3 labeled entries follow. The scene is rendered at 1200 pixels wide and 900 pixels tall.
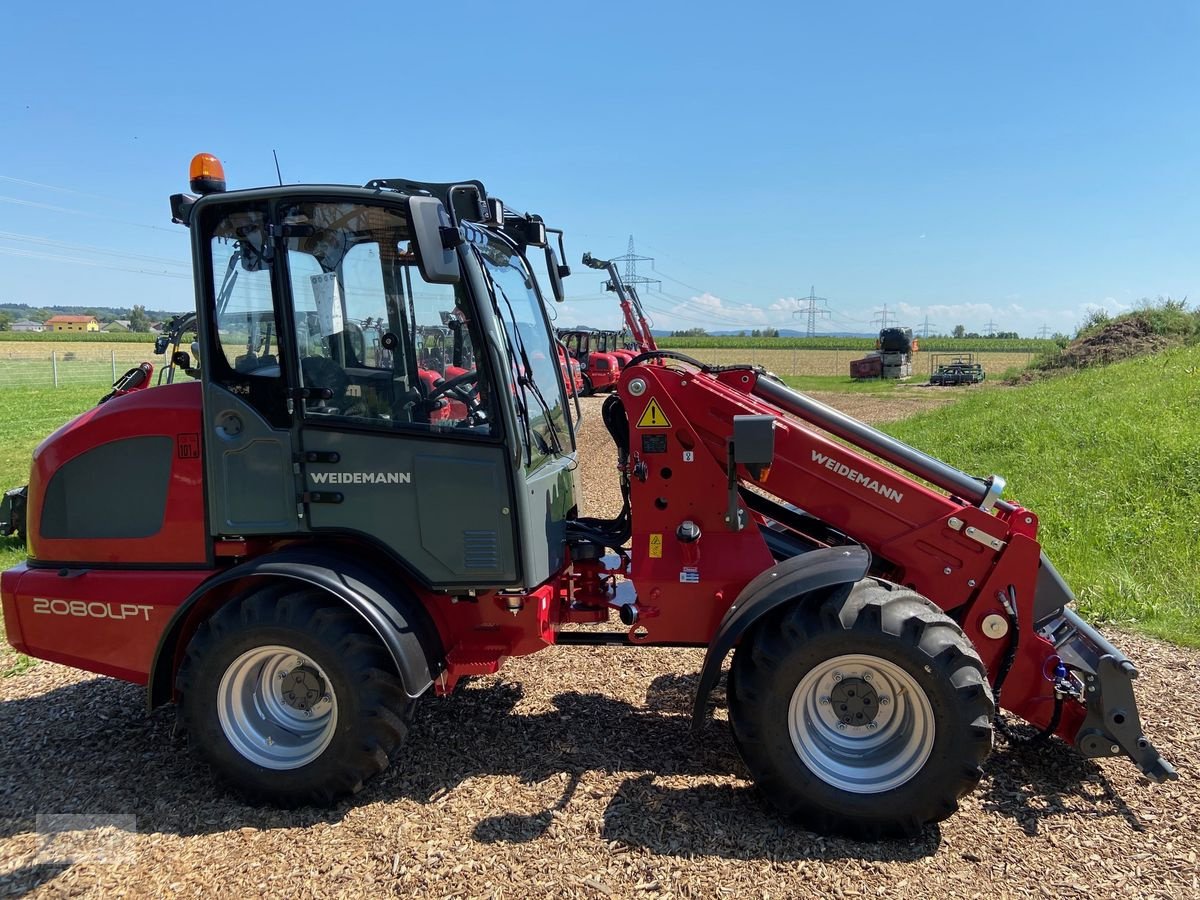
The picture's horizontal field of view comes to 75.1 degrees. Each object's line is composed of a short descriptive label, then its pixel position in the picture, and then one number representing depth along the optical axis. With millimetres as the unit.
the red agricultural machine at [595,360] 21453
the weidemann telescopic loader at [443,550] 3281
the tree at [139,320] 59469
